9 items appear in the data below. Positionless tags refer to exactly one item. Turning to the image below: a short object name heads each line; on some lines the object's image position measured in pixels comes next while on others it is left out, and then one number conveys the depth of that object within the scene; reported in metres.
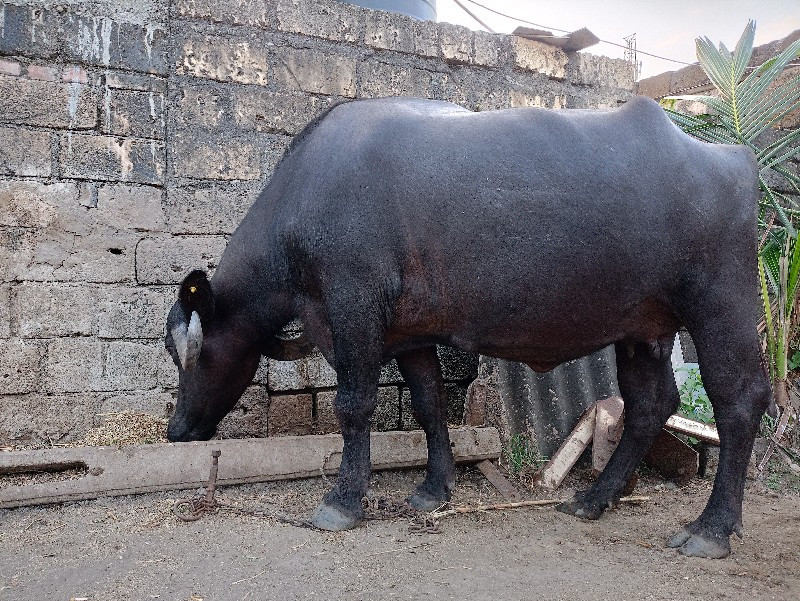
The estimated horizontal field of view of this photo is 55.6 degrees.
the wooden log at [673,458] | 4.42
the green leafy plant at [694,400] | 5.17
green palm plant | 5.02
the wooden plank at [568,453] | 4.22
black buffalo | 3.31
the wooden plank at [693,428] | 4.37
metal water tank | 5.39
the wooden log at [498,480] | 4.04
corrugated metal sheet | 4.62
